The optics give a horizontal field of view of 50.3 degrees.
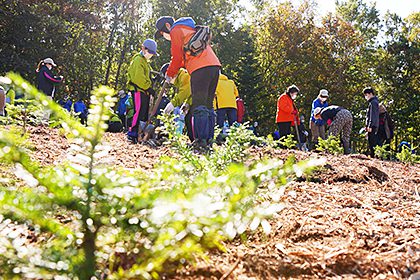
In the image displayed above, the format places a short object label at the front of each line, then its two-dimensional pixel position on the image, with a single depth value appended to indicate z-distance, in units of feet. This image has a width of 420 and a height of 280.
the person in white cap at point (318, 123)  36.14
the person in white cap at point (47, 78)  32.94
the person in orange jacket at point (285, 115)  31.82
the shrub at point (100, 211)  2.86
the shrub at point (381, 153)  26.18
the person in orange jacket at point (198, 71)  17.29
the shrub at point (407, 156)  24.68
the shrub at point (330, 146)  25.03
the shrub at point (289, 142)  22.57
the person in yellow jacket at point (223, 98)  28.73
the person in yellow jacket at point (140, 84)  22.75
